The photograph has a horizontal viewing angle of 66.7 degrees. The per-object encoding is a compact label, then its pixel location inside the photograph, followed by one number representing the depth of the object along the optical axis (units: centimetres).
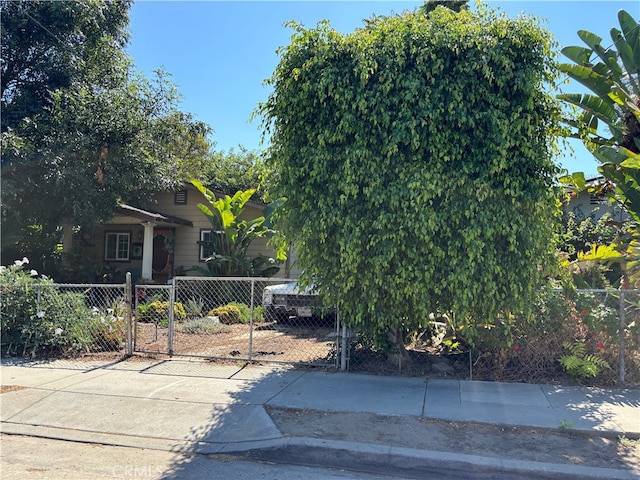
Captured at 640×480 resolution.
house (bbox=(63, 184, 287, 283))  1684
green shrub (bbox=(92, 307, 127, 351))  907
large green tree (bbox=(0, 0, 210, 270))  1362
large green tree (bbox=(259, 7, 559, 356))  619
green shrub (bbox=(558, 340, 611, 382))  670
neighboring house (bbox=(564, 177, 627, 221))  1396
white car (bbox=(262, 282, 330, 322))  1085
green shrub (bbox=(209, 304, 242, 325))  1231
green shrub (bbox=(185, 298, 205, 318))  1237
